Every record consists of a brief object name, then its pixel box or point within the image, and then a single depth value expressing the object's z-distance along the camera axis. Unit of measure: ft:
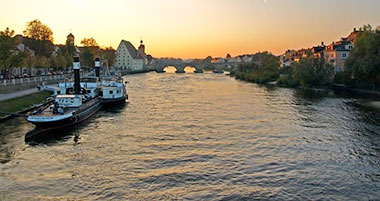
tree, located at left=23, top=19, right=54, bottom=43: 273.13
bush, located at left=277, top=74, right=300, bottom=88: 259.39
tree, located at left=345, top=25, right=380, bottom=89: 190.19
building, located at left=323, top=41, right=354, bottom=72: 279.94
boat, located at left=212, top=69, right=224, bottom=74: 606.14
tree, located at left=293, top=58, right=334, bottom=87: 233.55
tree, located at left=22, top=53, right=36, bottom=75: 210.08
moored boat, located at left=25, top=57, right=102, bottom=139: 92.32
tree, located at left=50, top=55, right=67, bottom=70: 259.39
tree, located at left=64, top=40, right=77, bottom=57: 323.65
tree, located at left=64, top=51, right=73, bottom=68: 290.29
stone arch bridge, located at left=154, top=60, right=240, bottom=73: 610.24
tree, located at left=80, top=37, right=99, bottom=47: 387.10
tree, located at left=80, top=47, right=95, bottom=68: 347.22
